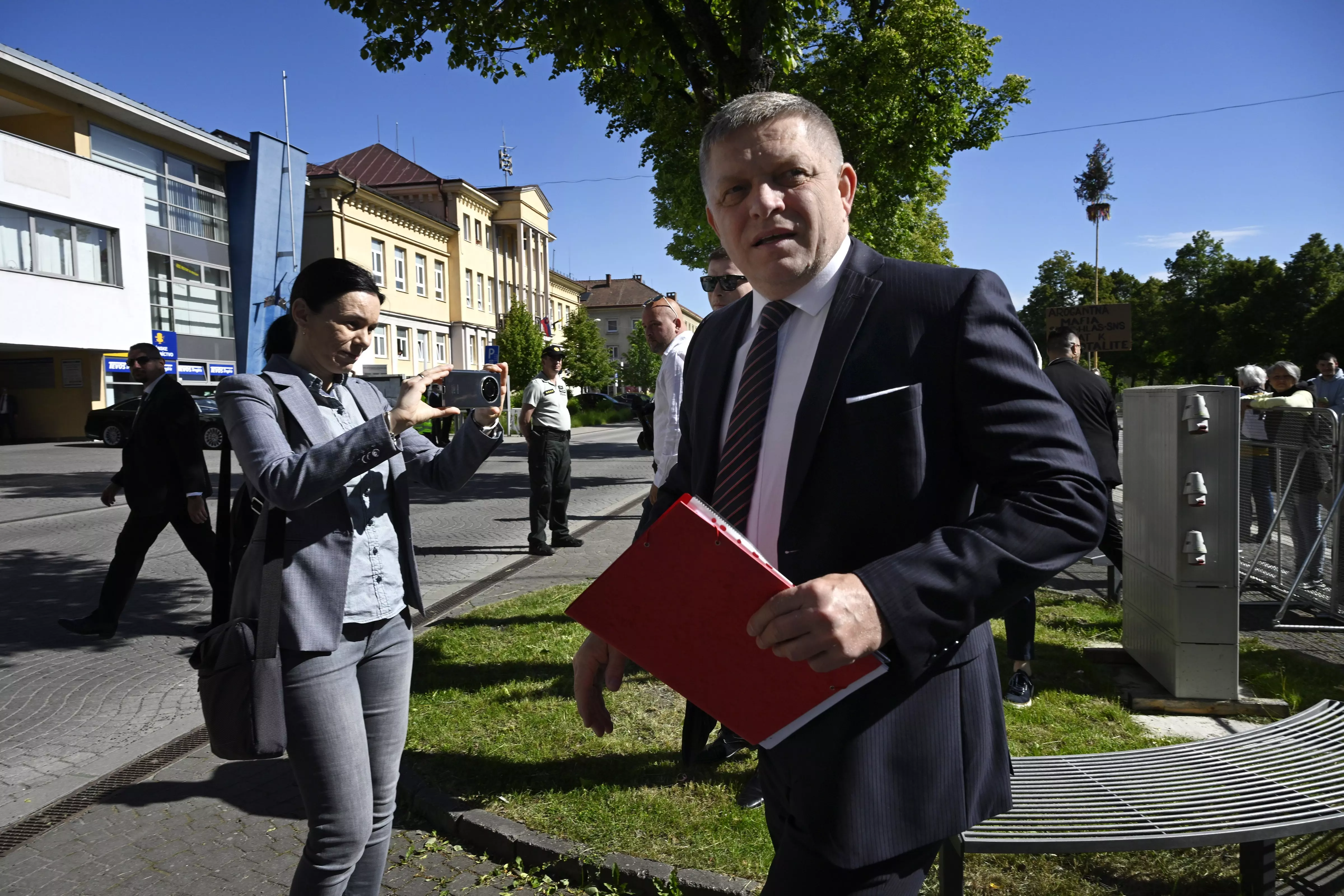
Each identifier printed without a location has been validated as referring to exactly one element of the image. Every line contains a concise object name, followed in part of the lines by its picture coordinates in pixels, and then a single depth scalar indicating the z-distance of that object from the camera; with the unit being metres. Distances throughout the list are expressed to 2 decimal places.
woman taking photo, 2.37
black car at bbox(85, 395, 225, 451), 26.62
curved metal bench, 2.54
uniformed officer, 9.53
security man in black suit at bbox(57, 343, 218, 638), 6.50
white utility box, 4.61
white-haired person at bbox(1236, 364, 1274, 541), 8.12
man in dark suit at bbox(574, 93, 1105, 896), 1.30
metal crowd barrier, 6.97
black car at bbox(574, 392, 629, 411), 52.09
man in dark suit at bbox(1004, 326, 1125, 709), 5.99
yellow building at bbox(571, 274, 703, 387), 109.25
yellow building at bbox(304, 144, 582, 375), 43.28
